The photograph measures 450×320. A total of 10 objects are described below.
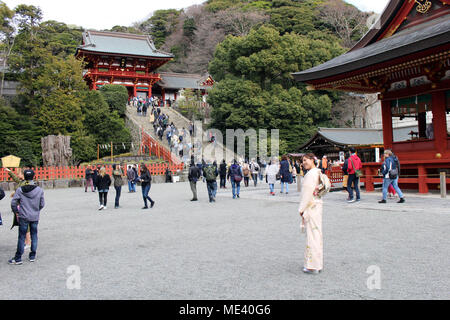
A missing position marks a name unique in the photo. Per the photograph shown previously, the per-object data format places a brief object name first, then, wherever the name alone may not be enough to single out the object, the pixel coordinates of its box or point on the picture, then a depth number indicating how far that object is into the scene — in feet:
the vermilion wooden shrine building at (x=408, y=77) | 35.91
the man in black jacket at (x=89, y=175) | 62.54
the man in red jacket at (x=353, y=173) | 33.71
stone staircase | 96.89
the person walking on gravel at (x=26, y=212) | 17.12
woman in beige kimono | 14.14
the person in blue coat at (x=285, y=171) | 45.69
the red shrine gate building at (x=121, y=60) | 128.67
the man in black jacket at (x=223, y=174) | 58.57
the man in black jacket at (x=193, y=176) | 41.01
